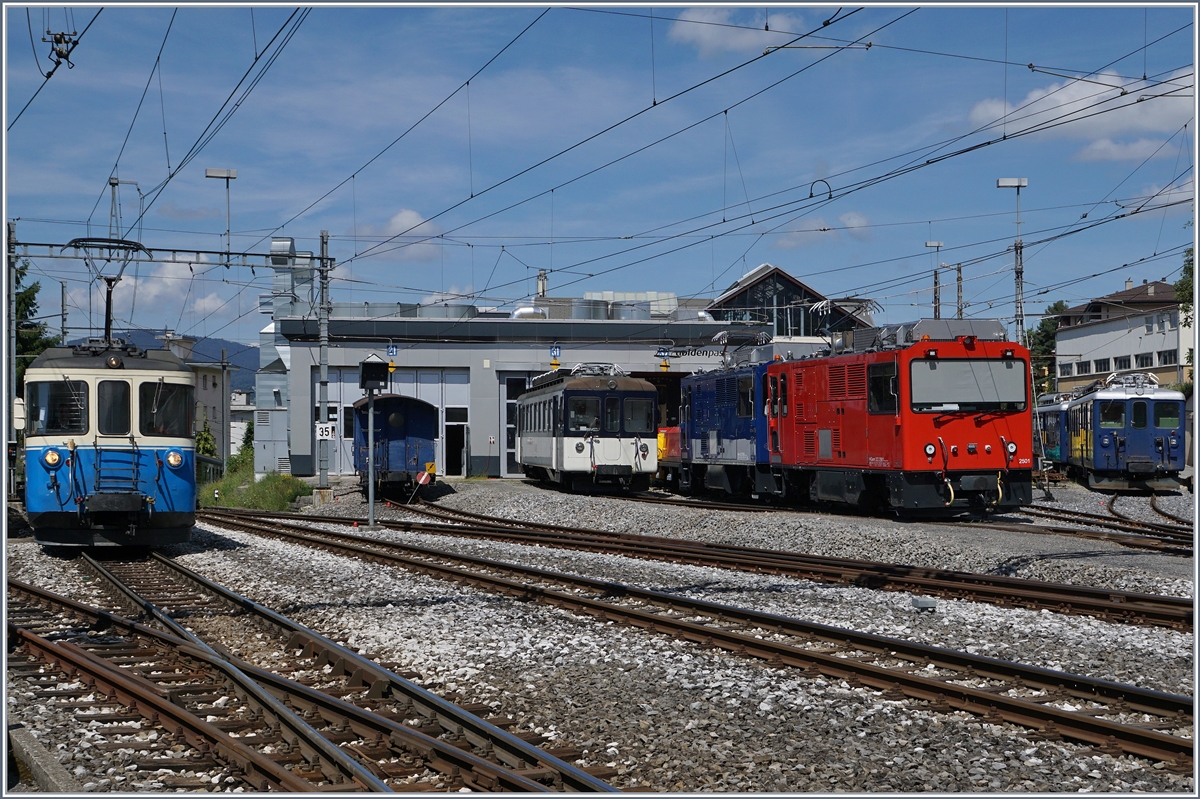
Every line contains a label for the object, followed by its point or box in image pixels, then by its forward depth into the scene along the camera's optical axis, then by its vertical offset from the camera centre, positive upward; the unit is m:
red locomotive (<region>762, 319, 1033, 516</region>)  18.83 +0.09
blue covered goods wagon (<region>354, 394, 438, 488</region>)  32.16 -0.33
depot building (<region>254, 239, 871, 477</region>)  41.81 +2.60
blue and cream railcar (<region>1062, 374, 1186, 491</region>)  30.64 -0.32
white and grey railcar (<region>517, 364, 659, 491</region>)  29.38 -0.07
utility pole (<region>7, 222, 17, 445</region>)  26.03 +2.91
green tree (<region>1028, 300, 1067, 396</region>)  73.66 +7.91
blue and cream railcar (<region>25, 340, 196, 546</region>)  15.71 -0.25
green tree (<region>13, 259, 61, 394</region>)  49.12 +4.69
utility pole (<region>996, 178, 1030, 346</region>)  33.81 +4.53
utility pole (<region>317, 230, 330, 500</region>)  30.95 +2.96
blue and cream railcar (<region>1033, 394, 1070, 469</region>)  35.66 -0.15
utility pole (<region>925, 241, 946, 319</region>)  35.25 +4.39
